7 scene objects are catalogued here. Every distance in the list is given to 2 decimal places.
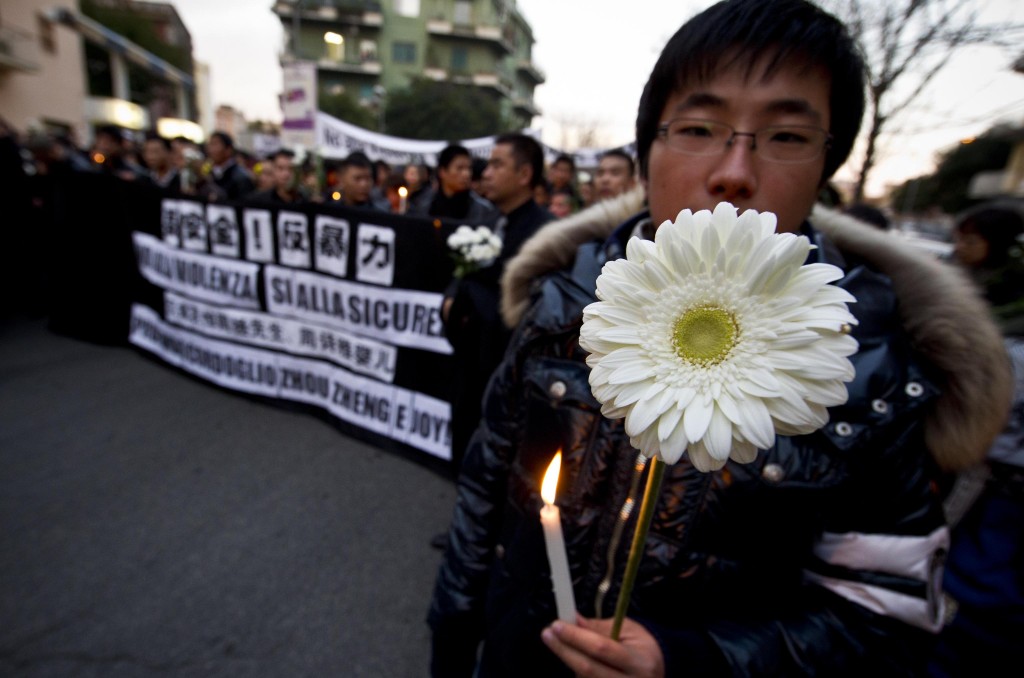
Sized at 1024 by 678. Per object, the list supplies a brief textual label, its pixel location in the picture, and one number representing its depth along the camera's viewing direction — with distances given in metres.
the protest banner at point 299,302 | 3.43
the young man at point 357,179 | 4.79
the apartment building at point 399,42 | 38.41
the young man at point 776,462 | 0.80
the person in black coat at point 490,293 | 2.69
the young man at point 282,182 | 5.00
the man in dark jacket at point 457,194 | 4.50
